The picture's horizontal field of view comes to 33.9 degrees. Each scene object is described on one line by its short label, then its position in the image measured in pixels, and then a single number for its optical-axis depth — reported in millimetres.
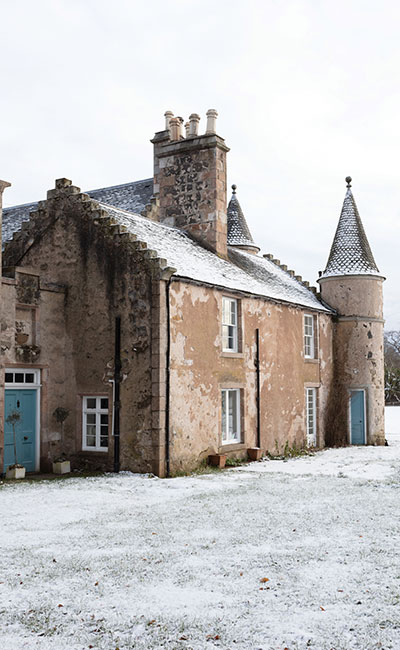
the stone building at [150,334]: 16000
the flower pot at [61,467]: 16281
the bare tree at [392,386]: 57500
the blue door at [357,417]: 25797
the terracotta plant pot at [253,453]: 19344
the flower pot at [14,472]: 15258
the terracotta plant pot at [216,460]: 17375
